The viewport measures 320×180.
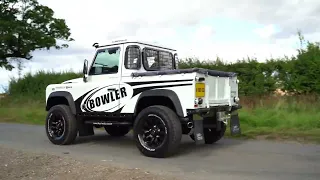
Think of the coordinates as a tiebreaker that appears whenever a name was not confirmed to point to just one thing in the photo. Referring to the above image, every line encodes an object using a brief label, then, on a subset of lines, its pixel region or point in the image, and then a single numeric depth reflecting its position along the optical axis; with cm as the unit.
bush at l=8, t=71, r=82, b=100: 1996
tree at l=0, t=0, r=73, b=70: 1921
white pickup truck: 639
